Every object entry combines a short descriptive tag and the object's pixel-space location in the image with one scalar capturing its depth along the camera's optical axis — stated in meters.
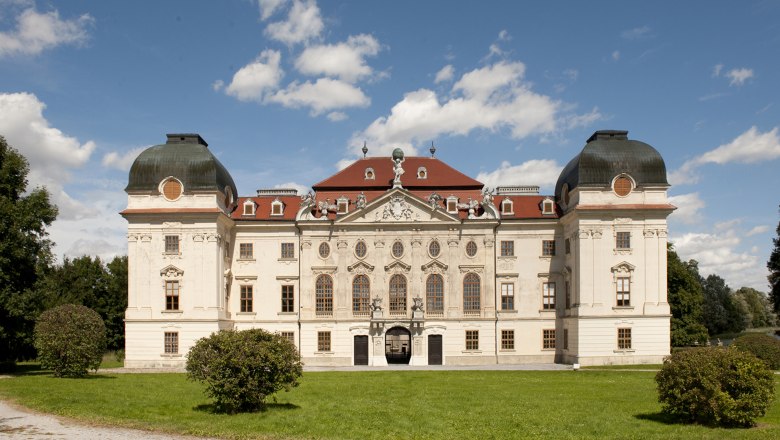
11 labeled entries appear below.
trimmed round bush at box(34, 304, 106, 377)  38.28
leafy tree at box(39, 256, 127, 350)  71.50
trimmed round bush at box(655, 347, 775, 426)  21.52
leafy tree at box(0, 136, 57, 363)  42.47
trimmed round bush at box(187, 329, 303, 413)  23.69
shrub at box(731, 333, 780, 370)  43.12
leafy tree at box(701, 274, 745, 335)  100.06
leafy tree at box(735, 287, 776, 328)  138.38
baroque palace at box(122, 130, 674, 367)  51.53
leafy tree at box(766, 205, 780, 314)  66.69
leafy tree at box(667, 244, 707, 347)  65.88
